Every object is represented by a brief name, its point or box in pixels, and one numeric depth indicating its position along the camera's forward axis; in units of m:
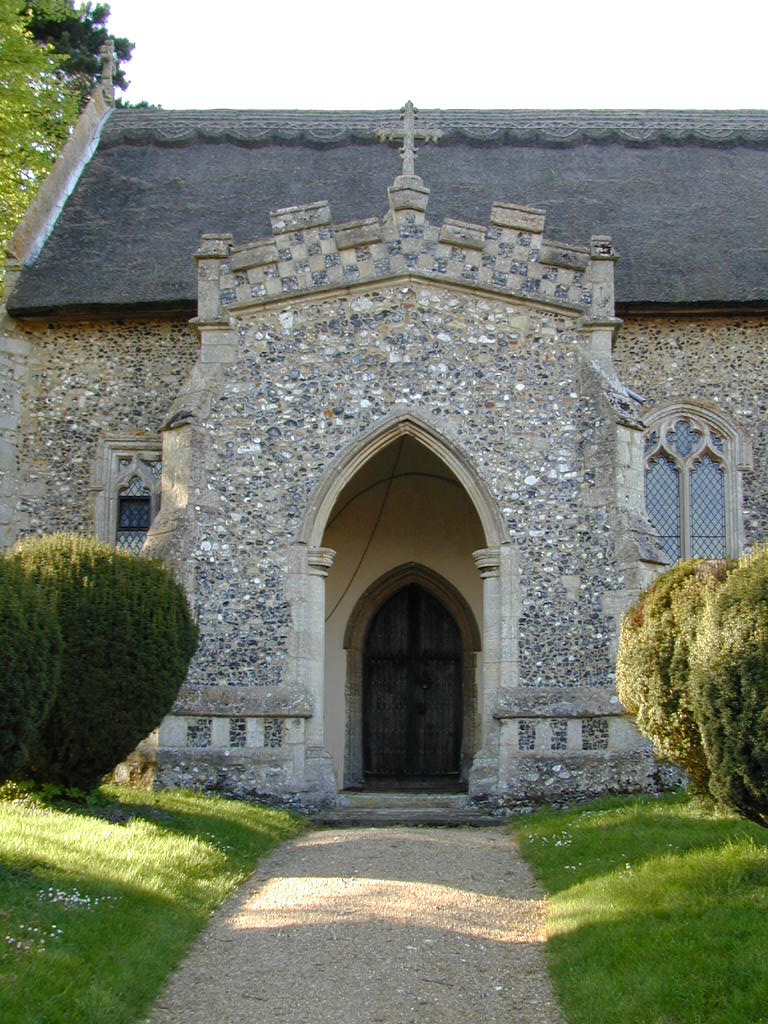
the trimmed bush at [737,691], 7.83
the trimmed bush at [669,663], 9.11
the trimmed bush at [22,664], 8.41
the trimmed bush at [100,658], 11.05
